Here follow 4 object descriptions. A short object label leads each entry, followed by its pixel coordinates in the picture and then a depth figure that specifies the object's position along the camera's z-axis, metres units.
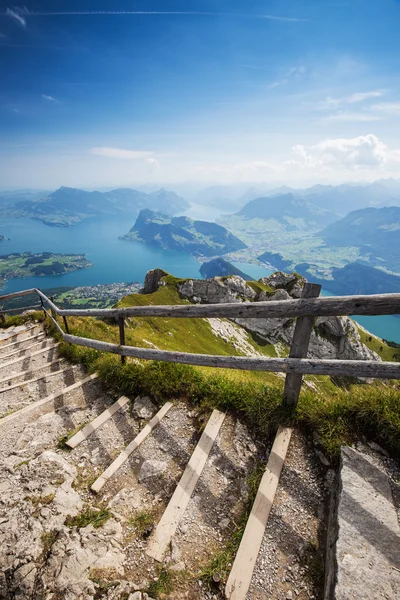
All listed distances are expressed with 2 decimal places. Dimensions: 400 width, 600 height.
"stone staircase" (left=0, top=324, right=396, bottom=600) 3.14
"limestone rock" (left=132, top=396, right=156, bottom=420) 5.86
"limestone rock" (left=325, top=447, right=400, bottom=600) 2.82
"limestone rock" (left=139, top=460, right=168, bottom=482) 4.58
